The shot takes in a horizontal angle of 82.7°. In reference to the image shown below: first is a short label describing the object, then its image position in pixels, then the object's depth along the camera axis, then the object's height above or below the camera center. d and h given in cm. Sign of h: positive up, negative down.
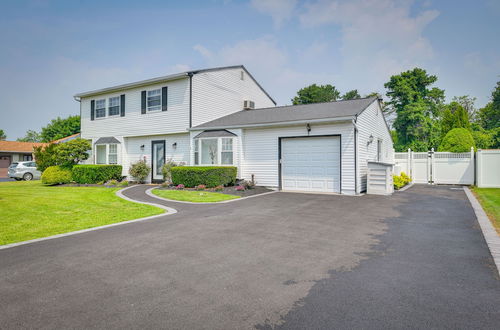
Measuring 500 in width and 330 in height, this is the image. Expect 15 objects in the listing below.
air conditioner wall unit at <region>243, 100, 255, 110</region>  1806 +380
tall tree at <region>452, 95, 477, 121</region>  3750 +795
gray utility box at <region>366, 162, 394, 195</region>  1153 -62
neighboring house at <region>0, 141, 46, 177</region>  3092 +129
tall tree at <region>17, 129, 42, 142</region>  6662 +649
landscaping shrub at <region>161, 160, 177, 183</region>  1519 -36
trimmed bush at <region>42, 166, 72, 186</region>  1636 -66
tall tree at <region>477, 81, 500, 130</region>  3425 +628
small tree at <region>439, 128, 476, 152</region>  1633 +133
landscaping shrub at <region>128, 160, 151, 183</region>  1619 -32
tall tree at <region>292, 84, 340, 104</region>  3939 +982
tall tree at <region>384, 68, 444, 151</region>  2998 +646
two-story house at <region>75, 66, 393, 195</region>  1207 +170
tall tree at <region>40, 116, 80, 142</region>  4938 +653
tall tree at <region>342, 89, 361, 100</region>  4393 +1089
